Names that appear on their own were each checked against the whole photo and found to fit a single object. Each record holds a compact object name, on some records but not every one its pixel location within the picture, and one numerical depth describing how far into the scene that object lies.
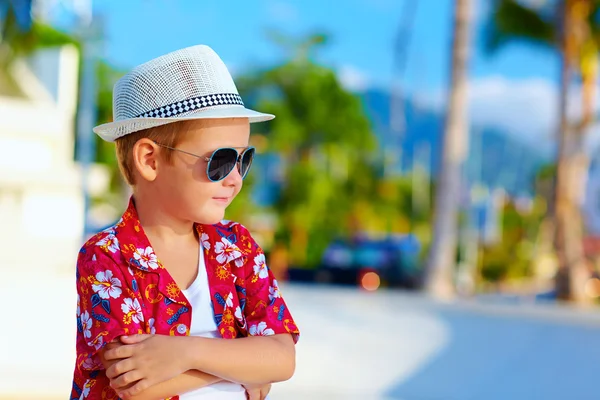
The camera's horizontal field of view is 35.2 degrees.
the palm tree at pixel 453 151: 15.93
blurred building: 24.78
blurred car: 18.95
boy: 1.55
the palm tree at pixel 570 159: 17.11
